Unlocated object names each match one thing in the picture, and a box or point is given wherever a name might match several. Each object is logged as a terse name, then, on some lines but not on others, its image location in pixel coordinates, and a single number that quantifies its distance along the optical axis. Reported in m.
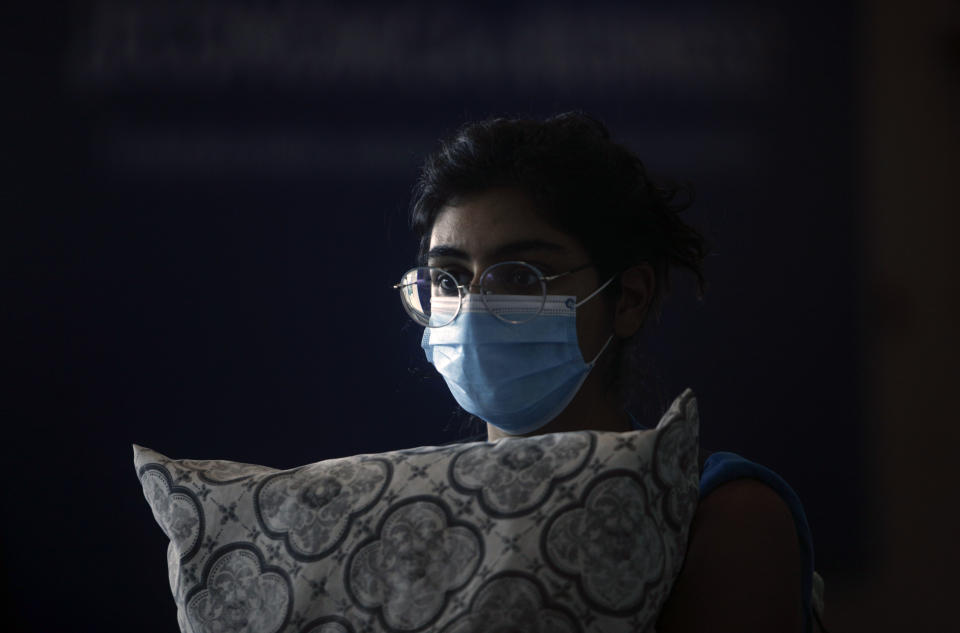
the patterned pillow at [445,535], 3.39
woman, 3.65
